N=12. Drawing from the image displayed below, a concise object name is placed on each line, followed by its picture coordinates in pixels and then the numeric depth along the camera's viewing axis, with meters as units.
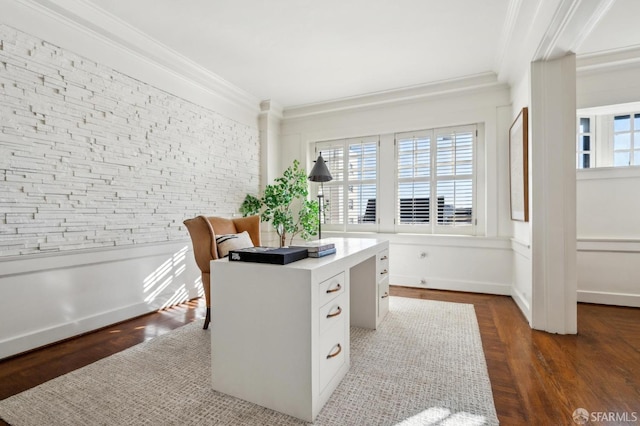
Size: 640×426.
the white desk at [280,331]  1.40
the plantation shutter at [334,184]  4.66
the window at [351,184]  4.44
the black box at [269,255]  1.48
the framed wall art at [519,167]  2.81
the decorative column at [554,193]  2.43
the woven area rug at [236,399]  1.44
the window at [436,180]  3.93
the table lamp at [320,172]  2.77
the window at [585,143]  3.46
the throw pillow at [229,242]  2.57
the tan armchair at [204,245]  2.52
